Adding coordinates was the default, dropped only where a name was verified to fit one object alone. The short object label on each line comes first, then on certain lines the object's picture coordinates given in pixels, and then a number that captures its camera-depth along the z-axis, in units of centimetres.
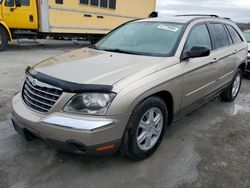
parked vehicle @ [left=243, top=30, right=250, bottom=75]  577
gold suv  194
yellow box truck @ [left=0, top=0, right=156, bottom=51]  841
